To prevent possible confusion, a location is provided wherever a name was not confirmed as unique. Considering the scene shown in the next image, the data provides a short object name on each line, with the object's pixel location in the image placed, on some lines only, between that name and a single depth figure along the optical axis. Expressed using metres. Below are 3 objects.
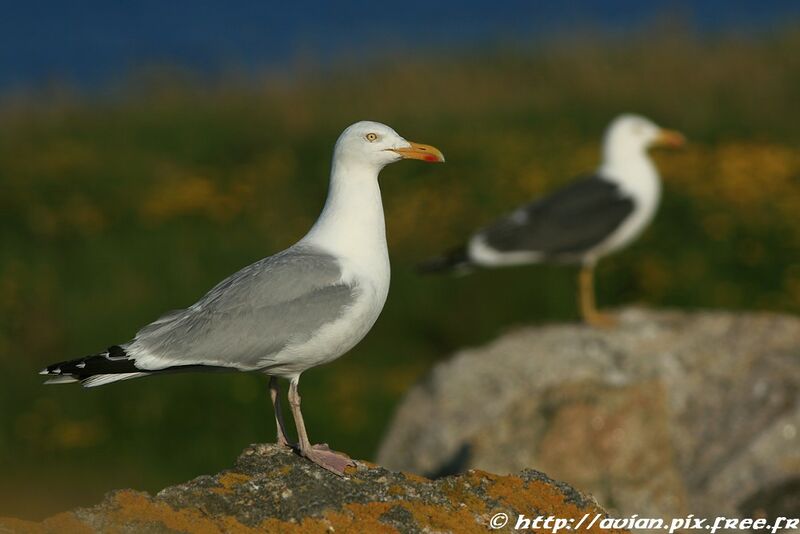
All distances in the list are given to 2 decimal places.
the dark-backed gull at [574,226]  22.83
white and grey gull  10.28
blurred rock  14.33
